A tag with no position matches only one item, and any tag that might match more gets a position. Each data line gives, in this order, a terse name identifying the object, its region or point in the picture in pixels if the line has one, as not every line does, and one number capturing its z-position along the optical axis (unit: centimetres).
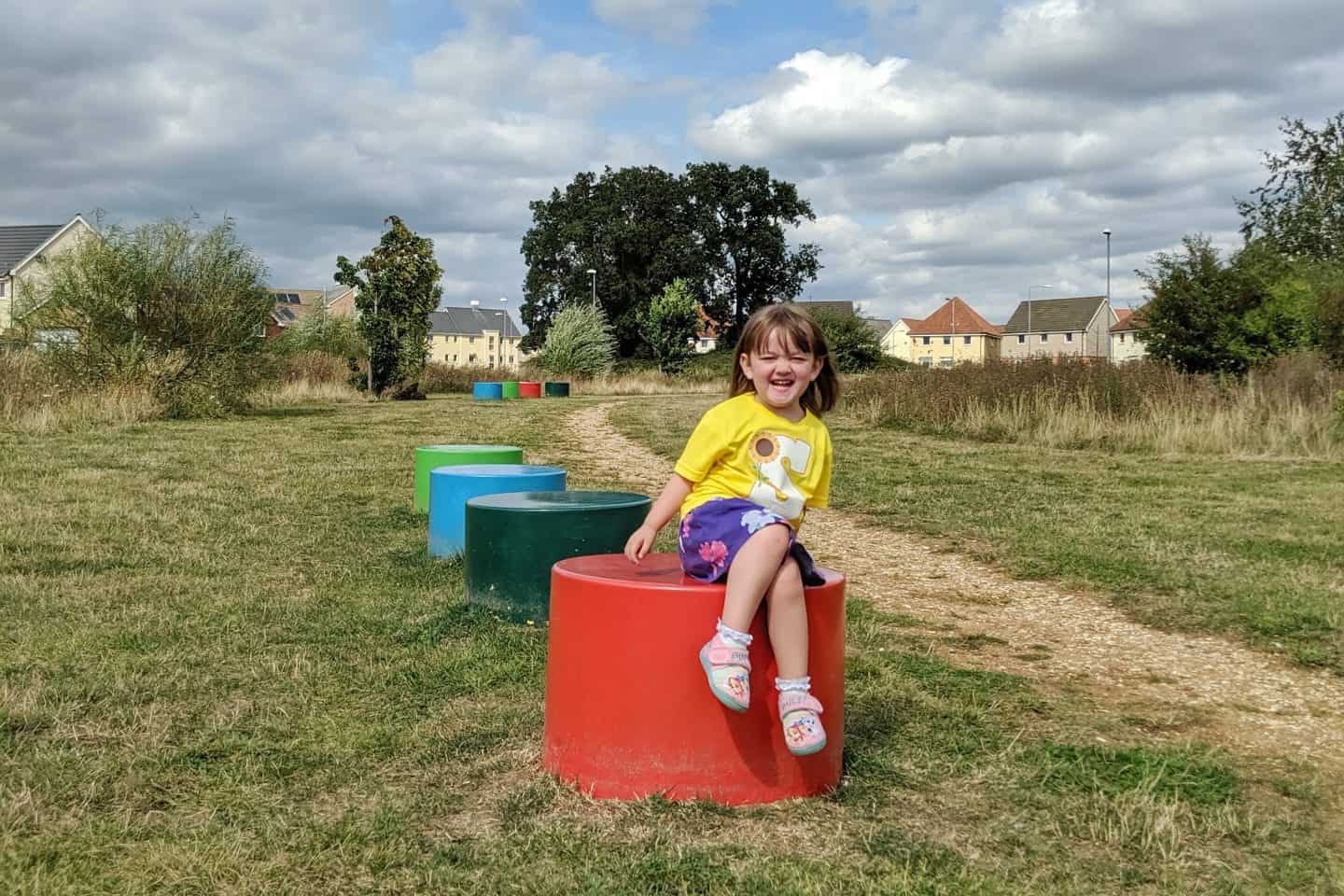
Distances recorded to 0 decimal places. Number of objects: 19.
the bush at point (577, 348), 4628
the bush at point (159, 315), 1919
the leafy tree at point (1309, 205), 3553
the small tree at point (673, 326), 5766
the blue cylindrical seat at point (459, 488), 730
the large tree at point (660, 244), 6688
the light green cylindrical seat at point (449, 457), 902
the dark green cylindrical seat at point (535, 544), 572
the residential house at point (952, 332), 10600
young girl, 336
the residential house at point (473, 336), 11812
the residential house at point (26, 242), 4641
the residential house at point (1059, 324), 9644
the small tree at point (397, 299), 3181
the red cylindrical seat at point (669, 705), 341
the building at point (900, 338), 11462
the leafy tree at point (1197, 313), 2156
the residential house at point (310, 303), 4806
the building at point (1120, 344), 9490
